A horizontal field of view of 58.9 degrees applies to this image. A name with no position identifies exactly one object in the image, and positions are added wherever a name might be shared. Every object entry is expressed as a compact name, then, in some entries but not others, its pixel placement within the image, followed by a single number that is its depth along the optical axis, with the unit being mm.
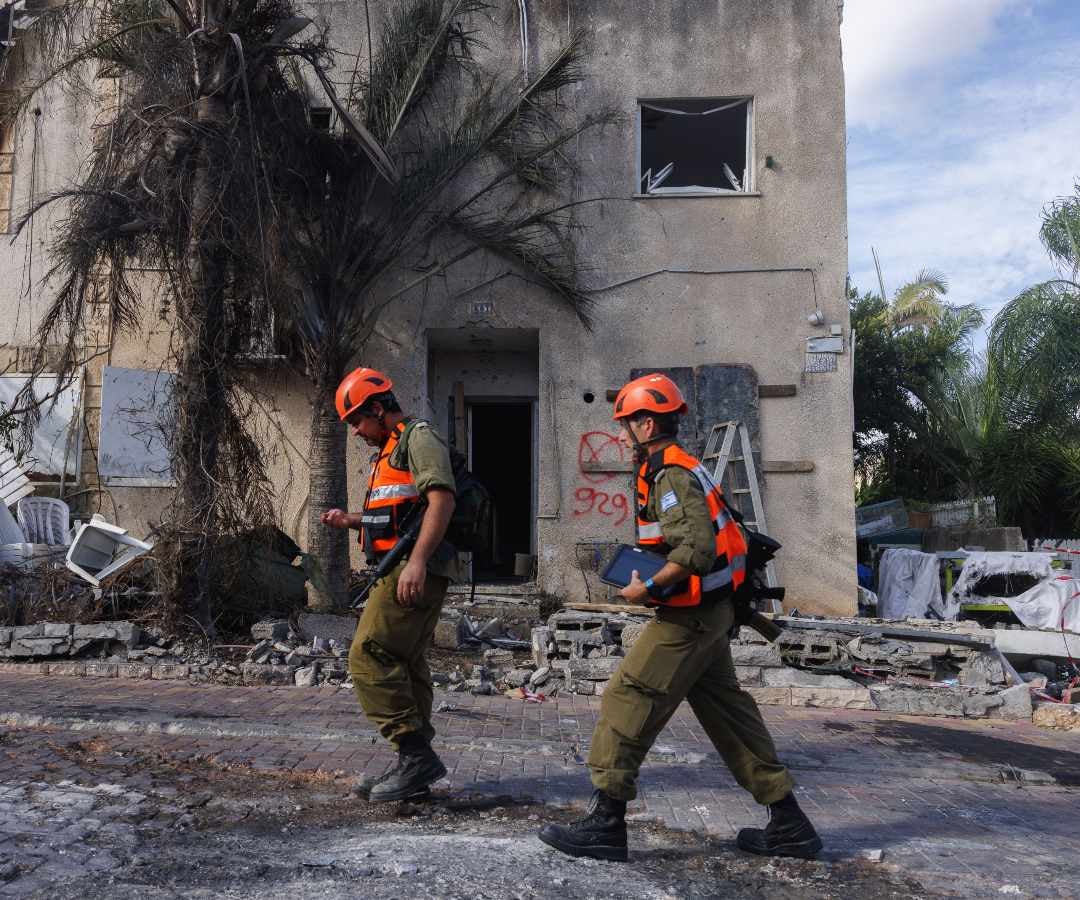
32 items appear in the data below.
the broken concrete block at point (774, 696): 7570
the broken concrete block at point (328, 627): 8594
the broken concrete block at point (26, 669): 7445
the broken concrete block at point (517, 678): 7531
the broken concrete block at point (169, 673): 7398
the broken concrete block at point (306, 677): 7266
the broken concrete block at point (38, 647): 7668
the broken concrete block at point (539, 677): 7555
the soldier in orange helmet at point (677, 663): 3488
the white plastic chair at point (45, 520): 10203
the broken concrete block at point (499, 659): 8483
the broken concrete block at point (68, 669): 7426
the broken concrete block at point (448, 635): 8969
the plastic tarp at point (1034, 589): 9719
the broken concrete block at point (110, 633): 7754
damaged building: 11203
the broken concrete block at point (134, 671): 7410
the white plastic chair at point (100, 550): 8219
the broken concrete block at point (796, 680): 7664
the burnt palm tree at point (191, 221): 7988
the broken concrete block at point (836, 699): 7543
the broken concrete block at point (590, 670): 7598
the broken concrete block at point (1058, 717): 7180
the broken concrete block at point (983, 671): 8195
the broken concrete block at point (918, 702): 7531
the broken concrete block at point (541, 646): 8219
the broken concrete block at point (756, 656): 7777
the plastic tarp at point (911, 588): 10906
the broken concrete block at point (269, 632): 8109
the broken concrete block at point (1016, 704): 7527
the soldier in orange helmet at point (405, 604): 3961
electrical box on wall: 11172
